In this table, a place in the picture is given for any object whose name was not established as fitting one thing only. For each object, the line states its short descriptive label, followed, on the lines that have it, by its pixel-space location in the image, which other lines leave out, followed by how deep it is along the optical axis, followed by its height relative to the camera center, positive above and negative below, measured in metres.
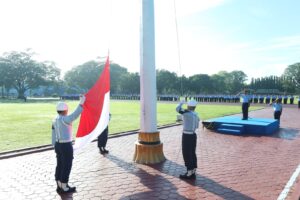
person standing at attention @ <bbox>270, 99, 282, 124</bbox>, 14.95 -0.96
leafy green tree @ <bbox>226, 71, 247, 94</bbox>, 87.59 +4.40
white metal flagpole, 7.27 +0.01
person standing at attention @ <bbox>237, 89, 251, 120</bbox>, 14.38 -0.54
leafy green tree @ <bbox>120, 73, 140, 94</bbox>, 78.44 +3.09
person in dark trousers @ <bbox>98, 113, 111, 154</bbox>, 8.63 -1.40
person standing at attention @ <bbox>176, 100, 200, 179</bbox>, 6.18 -1.00
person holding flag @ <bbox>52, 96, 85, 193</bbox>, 5.18 -0.86
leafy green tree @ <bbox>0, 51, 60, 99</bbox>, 67.25 +5.96
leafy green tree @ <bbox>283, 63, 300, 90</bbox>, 87.09 +5.91
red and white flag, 5.92 -0.43
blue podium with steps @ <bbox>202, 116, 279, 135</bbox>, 12.27 -1.48
